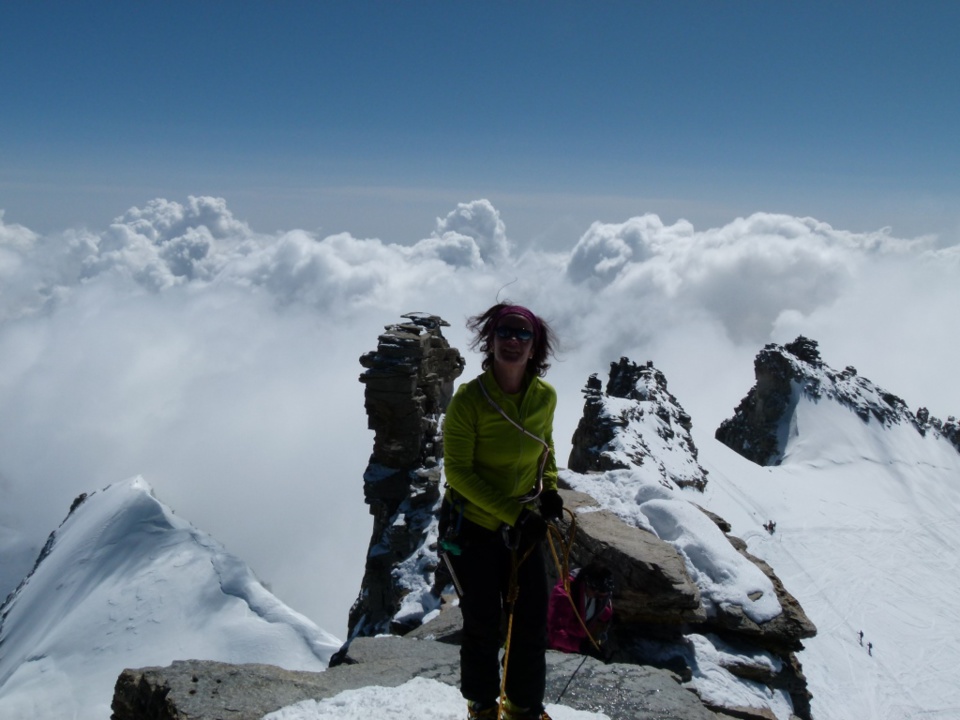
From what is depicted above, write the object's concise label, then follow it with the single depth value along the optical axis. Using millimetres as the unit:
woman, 4973
